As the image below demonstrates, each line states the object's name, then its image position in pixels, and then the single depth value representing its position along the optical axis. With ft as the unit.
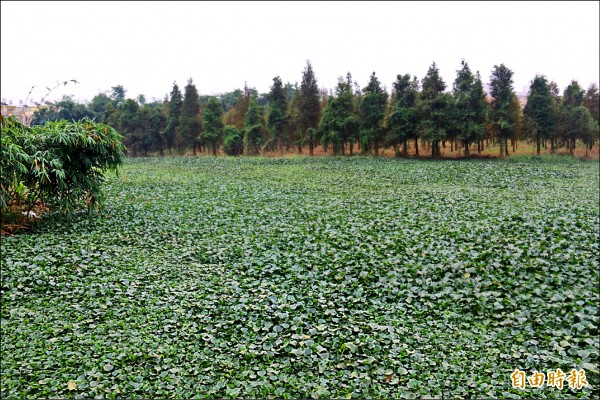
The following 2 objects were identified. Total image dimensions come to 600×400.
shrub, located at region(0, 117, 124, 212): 21.68
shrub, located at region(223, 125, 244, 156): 111.55
